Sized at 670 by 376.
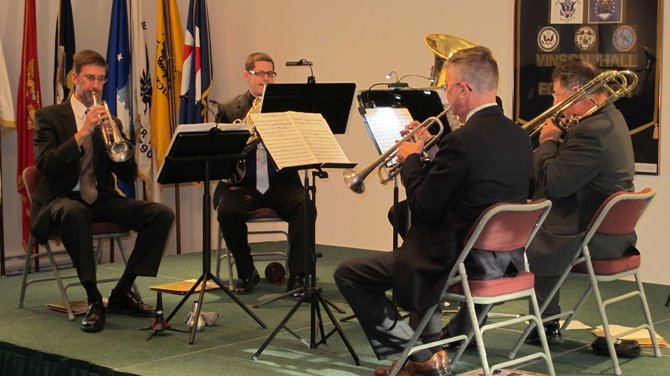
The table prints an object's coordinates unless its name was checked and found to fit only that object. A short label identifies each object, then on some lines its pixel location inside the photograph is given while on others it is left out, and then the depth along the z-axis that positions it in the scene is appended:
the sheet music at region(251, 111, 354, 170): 4.32
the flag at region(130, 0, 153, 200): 7.63
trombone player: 4.40
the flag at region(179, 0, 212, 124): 7.76
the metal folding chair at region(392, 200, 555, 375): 3.57
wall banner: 6.37
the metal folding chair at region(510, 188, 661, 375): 4.20
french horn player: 5.91
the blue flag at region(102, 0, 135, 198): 7.46
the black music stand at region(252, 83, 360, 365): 5.12
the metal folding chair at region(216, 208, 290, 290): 5.98
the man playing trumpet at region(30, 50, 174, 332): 5.10
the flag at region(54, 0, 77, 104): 7.12
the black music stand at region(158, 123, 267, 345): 4.59
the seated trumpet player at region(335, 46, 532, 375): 3.63
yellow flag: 7.71
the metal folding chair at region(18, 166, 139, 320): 5.23
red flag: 6.93
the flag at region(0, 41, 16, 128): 6.78
